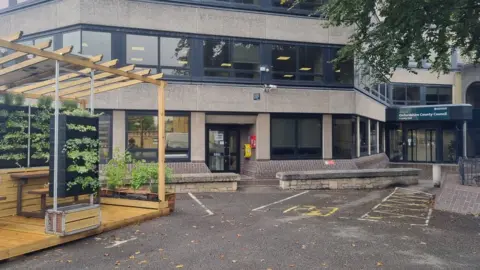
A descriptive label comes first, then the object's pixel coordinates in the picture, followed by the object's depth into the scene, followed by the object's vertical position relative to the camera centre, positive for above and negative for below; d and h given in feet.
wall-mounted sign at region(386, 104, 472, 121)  88.23 +7.57
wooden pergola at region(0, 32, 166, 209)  22.18 +4.97
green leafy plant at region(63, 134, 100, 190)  24.26 -0.81
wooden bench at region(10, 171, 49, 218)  27.58 -2.55
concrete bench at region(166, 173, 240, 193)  44.78 -4.06
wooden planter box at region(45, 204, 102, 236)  23.07 -4.28
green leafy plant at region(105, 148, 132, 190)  33.47 -2.02
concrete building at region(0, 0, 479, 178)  52.39 +10.00
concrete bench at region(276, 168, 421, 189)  49.01 -4.05
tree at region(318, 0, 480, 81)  34.68 +10.96
